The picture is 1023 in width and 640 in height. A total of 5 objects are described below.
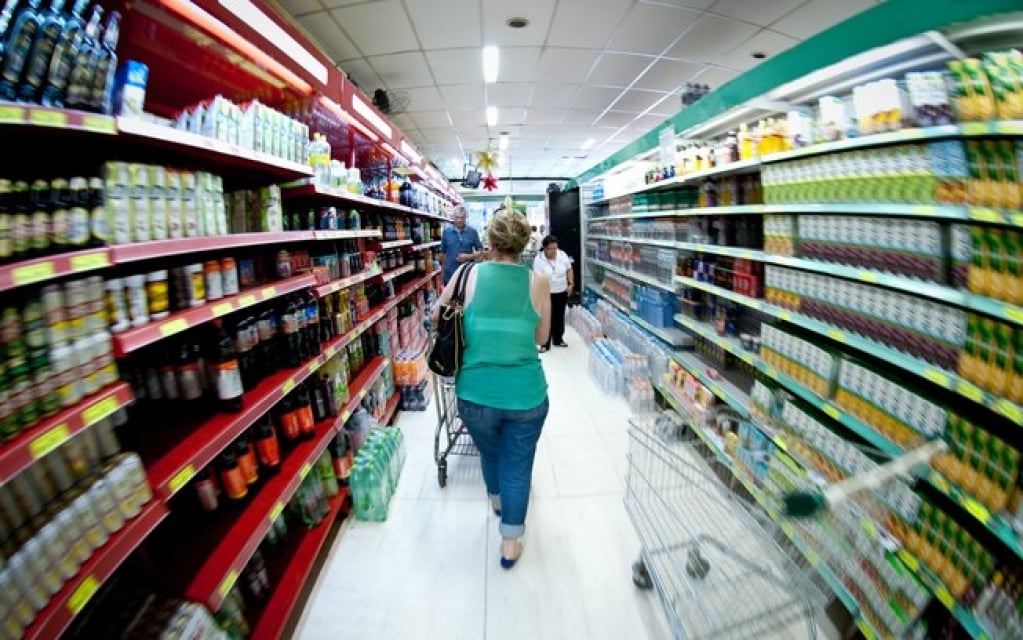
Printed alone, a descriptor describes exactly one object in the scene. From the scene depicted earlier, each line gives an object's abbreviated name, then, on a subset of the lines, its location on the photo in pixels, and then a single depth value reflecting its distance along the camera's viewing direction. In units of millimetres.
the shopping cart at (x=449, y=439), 2715
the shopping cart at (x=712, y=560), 1288
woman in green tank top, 1831
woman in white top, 5523
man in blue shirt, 5758
